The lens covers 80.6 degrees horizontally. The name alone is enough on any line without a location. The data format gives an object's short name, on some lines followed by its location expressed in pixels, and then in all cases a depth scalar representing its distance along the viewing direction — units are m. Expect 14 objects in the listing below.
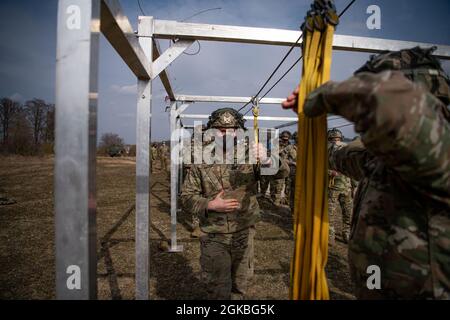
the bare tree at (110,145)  48.62
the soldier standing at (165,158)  23.17
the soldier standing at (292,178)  7.29
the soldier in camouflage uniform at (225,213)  2.74
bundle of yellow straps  1.47
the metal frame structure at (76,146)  1.15
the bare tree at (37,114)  47.35
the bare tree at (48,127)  44.15
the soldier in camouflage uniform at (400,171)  1.03
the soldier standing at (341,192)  6.16
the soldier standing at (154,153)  26.73
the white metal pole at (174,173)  5.27
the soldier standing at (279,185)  10.17
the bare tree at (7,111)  44.51
